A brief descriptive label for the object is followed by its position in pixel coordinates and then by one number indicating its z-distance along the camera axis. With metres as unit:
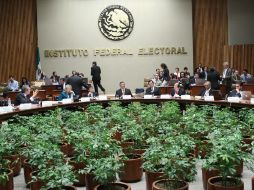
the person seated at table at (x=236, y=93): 8.10
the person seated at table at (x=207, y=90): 8.34
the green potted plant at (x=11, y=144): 4.47
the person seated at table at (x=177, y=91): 8.86
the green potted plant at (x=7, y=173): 4.01
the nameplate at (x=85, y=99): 8.34
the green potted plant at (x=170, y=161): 3.53
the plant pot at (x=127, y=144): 5.11
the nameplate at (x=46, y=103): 7.60
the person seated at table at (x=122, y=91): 8.98
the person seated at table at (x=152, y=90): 9.37
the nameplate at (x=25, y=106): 7.24
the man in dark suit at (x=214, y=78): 10.47
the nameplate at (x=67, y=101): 8.05
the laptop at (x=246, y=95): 7.66
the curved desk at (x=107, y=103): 6.87
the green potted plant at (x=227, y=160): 3.40
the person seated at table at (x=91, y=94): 9.05
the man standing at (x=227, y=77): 10.76
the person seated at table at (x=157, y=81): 11.56
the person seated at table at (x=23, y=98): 7.98
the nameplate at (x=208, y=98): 7.88
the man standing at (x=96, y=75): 13.09
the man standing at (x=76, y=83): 10.18
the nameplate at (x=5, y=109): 6.86
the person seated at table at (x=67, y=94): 8.66
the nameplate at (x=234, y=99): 7.35
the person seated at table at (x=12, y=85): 11.93
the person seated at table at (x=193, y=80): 11.15
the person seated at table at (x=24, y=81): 12.33
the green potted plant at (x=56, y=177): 3.19
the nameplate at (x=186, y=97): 8.08
